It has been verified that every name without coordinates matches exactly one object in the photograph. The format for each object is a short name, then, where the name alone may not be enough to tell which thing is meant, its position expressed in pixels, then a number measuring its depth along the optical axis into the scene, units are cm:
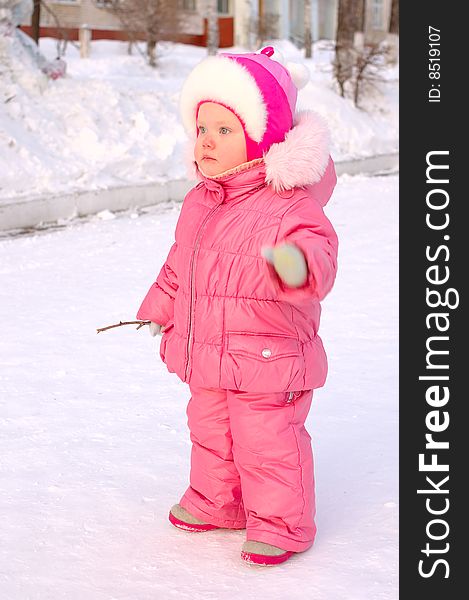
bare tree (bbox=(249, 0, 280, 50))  2600
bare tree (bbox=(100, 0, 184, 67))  1983
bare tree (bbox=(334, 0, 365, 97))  1731
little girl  287
